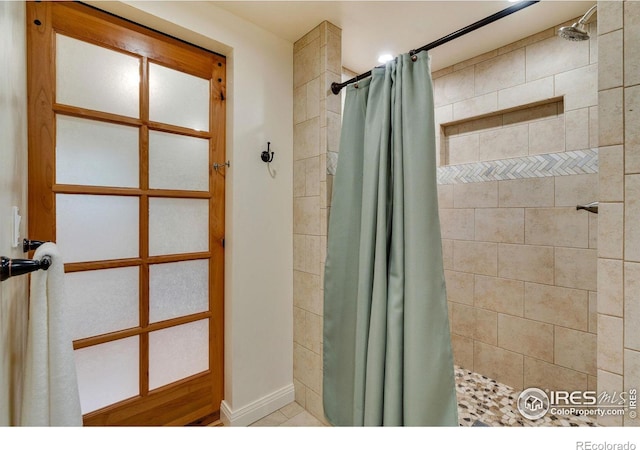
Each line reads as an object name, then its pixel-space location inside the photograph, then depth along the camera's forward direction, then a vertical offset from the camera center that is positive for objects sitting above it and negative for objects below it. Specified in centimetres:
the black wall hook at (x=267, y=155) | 174 +40
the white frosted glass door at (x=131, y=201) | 123 +9
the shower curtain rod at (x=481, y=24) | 100 +76
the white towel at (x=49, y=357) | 68 -34
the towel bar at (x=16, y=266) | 52 -9
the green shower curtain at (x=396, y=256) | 119 -16
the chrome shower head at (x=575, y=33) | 141 +95
